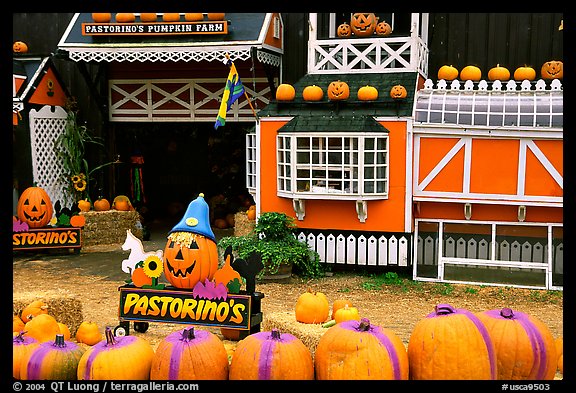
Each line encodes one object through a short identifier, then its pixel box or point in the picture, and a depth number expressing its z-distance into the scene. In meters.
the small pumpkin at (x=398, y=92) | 11.35
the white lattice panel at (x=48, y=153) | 14.55
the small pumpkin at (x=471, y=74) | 12.38
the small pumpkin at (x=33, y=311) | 7.18
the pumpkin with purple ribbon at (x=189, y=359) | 4.87
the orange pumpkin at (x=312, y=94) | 11.89
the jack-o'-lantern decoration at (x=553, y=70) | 12.11
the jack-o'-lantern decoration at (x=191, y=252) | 6.95
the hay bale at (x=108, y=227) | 14.30
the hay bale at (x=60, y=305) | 7.51
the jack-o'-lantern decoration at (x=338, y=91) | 11.57
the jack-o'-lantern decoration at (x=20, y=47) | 15.02
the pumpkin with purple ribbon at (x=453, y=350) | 4.67
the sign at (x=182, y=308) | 6.85
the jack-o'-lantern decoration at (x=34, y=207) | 13.00
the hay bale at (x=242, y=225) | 13.17
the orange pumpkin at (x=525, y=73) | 12.19
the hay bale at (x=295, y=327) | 6.07
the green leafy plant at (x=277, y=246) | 11.20
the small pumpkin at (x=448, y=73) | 12.38
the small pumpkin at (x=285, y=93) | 11.95
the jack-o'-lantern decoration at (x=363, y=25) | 12.55
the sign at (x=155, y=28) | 13.41
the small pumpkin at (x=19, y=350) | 5.29
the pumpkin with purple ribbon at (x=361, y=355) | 4.68
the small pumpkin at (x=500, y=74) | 12.37
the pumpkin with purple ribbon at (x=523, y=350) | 4.87
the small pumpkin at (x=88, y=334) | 7.07
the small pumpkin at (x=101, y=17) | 13.74
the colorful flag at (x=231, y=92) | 11.28
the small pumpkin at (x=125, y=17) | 13.70
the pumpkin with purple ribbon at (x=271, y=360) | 4.79
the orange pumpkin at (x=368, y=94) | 11.57
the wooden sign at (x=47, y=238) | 13.03
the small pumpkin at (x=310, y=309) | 6.57
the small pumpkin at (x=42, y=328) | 6.36
